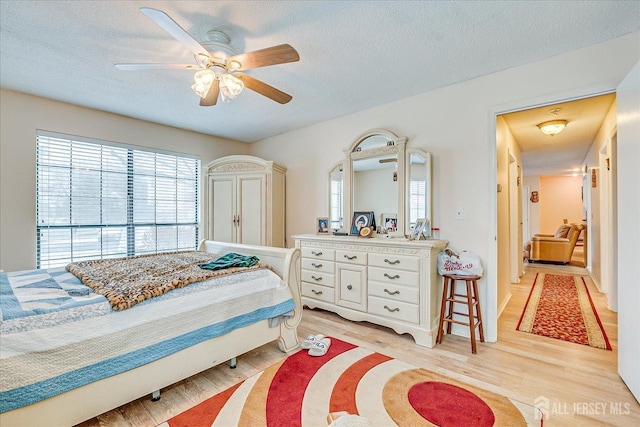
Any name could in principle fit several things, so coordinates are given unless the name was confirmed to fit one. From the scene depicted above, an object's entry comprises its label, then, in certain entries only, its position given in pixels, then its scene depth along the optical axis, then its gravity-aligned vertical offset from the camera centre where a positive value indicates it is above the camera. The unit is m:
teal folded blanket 2.39 -0.39
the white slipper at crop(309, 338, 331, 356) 2.41 -1.12
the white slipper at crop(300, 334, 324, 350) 2.51 -1.11
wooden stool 2.52 -0.82
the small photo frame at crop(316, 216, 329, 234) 3.90 -0.13
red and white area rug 1.68 -1.17
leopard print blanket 1.74 -0.43
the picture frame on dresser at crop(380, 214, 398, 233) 3.24 -0.07
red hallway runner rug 2.79 -1.15
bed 1.40 -0.88
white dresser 2.64 -0.67
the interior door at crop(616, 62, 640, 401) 1.82 -0.08
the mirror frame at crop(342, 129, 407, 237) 3.19 +0.61
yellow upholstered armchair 6.64 -0.72
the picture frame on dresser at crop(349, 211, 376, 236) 3.40 -0.07
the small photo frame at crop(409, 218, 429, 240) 2.88 -0.14
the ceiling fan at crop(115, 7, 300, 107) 1.78 +1.01
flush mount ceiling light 3.64 +1.13
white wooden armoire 4.26 +0.22
